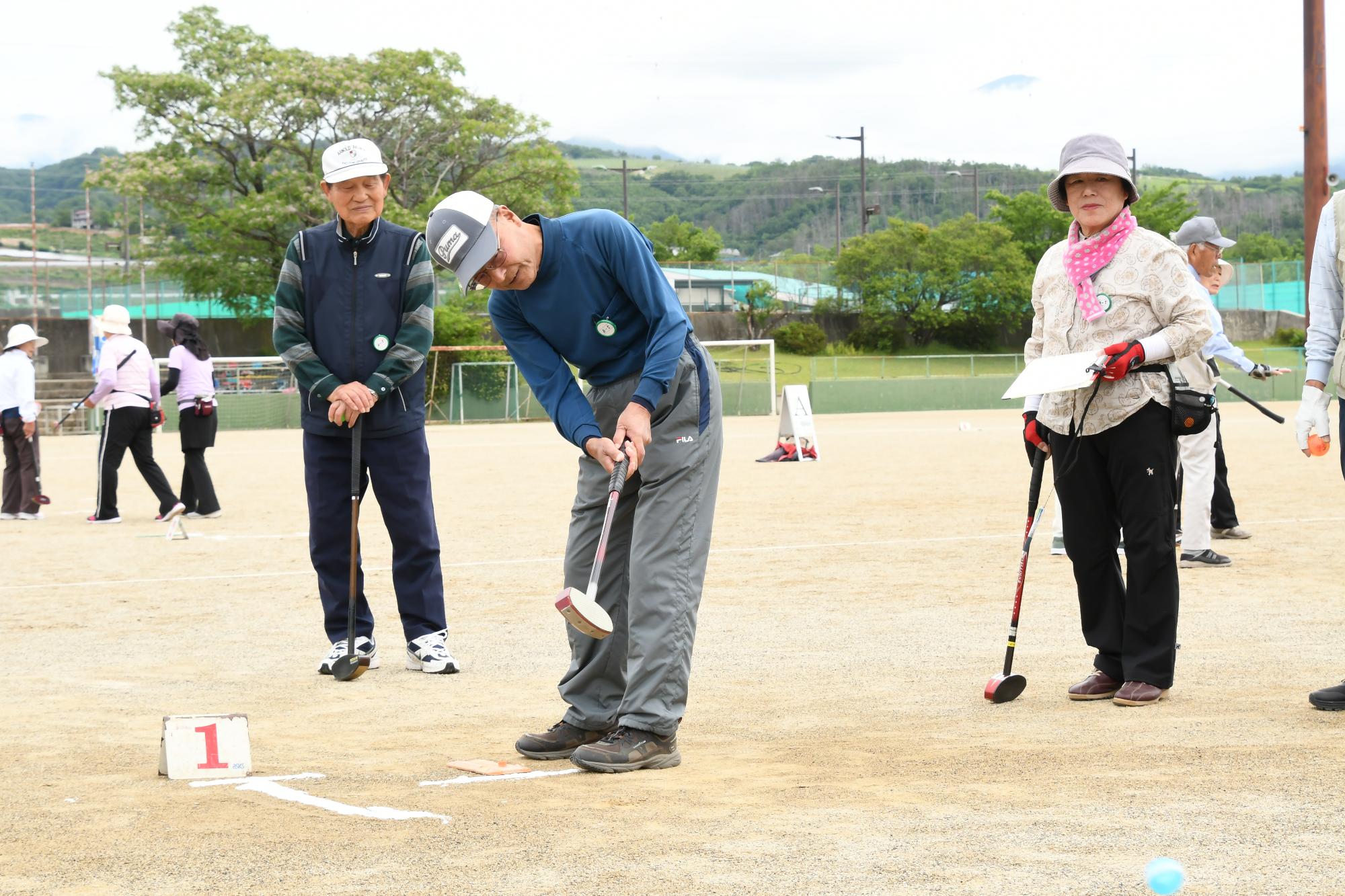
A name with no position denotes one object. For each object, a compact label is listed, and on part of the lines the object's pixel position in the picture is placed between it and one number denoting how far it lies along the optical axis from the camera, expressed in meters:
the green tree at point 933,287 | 67.44
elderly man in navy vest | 6.65
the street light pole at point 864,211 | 78.00
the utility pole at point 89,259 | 55.44
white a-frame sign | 21.69
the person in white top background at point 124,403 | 14.01
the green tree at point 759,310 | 65.75
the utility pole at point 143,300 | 50.06
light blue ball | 3.19
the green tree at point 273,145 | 49.69
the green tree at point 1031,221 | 74.25
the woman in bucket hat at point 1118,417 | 5.57
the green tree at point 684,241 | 93.75
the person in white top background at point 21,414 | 14.85
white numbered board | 4.67
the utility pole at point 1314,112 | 18.03
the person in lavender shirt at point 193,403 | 14.25
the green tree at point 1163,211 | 74.38
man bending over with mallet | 4.73
